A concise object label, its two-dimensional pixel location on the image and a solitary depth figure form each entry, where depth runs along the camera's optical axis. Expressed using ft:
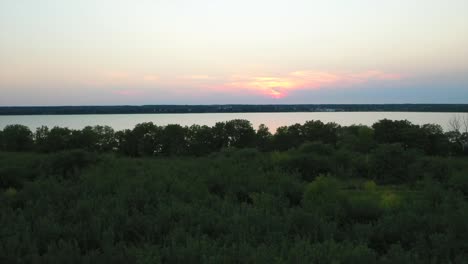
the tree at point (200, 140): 123.34
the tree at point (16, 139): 121.90
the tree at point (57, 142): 114.93
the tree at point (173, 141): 120.98
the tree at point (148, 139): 122.93
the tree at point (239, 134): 129.29
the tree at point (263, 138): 127.65
